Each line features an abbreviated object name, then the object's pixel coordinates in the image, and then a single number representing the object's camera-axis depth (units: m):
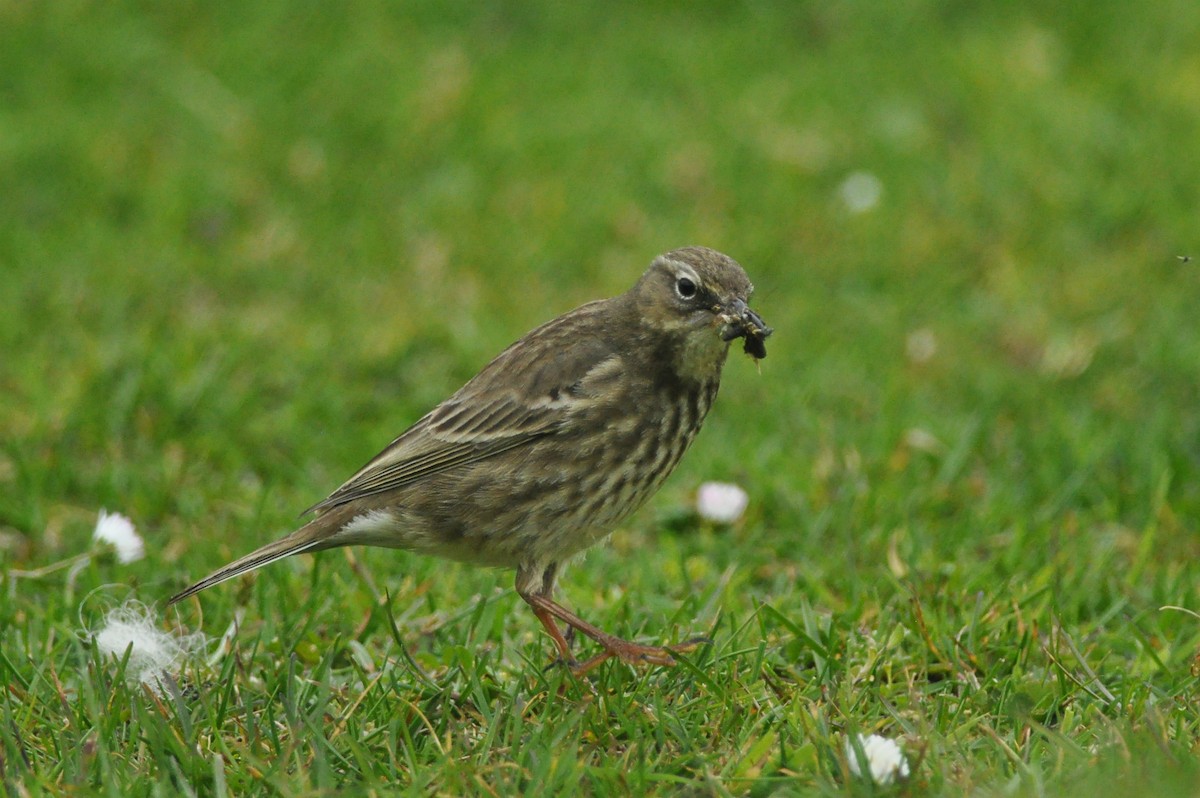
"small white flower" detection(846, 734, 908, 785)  7.76
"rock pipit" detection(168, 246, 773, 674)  10.23
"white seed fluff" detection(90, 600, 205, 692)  9.68
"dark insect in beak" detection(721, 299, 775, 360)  9.99
